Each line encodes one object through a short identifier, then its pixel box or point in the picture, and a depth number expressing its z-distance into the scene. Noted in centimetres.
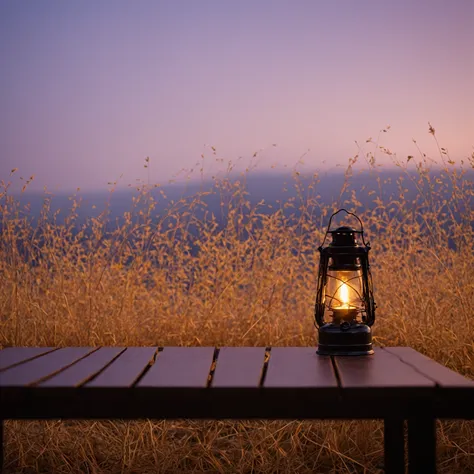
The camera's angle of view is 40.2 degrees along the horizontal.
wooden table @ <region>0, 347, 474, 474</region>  146
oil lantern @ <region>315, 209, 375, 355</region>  189
